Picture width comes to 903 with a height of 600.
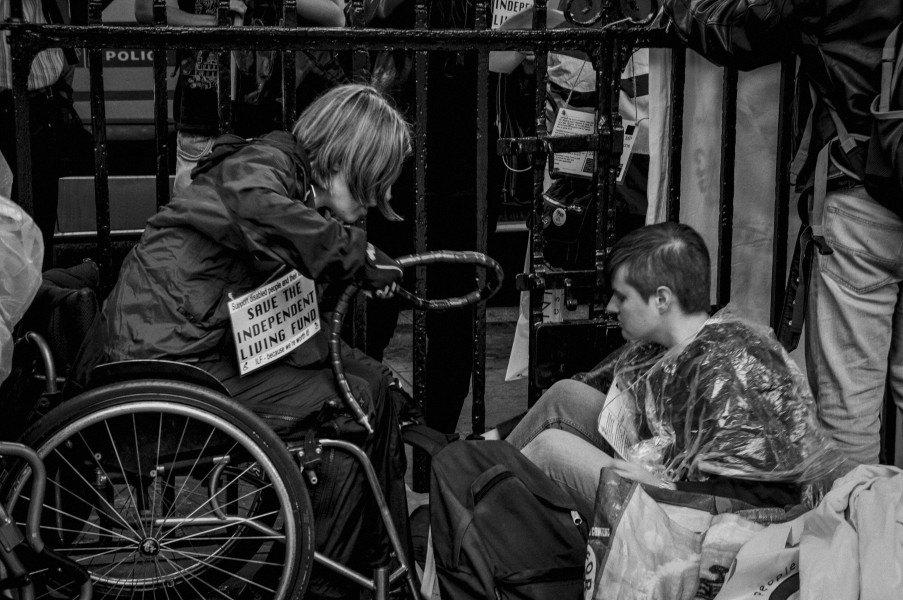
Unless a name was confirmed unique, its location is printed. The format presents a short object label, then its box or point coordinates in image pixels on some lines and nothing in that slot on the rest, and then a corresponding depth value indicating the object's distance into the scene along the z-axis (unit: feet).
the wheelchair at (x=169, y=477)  8.55
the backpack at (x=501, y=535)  8.82
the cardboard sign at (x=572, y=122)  14.05
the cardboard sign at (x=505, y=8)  14.52
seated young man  9.07
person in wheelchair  8.88
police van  19.48
